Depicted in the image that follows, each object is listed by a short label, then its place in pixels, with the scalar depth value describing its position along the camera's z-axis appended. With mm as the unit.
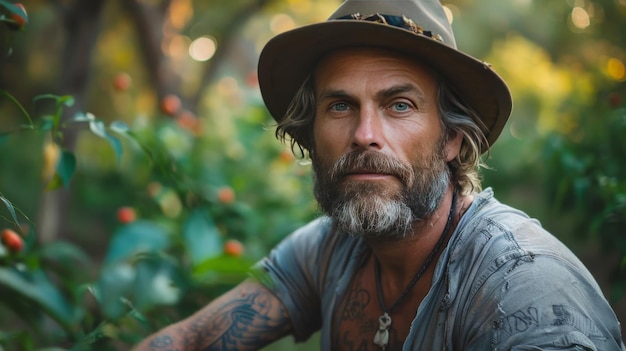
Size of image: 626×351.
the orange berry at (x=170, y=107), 4324
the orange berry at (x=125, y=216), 3457
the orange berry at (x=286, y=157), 4355
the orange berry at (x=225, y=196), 3602
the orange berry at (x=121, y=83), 3922
